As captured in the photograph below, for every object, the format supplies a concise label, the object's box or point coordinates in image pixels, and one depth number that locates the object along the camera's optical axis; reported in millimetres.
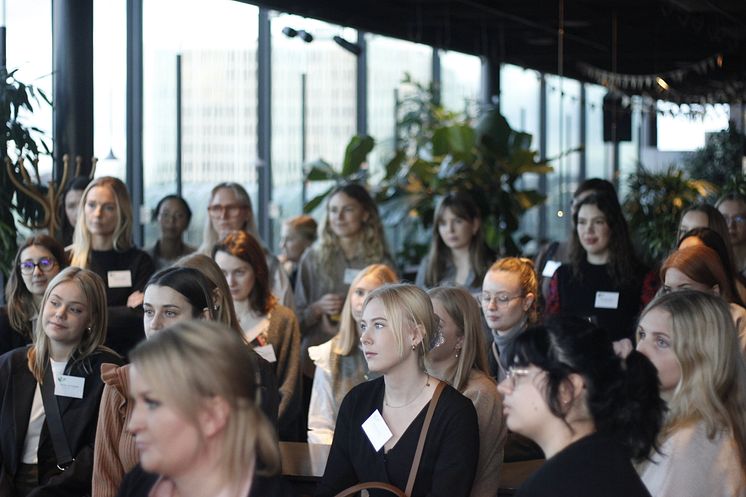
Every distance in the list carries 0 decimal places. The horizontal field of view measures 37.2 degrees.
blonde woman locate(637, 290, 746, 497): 3188
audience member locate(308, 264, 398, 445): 5133
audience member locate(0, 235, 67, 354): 5316
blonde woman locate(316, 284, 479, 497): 3621
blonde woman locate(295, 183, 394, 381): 6661
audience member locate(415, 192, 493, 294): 6574
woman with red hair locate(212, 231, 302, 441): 5566
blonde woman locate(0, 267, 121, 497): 4242
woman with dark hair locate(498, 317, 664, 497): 2408
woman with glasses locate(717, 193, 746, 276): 6879
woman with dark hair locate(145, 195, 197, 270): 6781
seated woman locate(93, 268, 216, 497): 3822
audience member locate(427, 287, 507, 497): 4035
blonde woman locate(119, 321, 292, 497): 2314
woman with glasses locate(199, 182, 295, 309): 6445
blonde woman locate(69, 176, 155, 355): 5797
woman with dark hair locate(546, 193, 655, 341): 5992
